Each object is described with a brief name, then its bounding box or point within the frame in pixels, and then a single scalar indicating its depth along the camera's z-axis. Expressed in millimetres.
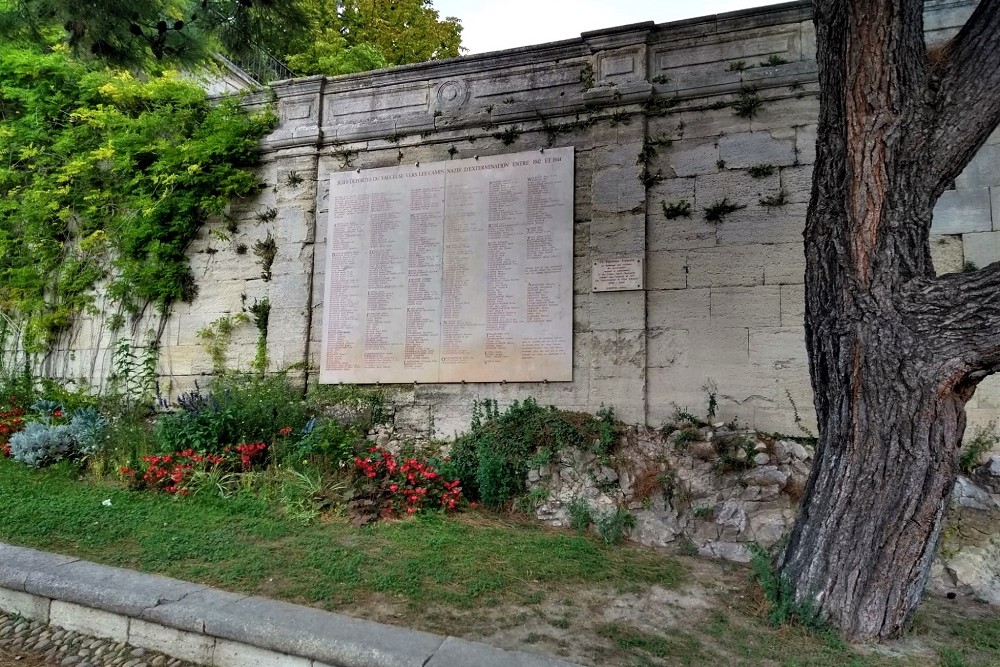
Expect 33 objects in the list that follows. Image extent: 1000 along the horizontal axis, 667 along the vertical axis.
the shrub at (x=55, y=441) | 5523
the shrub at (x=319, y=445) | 5117
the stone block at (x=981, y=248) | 4730
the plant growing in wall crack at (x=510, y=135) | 6152
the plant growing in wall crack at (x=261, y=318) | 6637
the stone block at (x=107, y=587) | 2992
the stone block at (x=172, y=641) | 2791
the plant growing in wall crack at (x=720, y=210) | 5418
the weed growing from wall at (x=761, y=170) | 5359
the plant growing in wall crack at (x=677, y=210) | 5543
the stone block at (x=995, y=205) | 4754
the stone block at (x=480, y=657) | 2428
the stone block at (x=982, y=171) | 4812
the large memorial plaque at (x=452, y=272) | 5801
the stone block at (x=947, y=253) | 4832
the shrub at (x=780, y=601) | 2918
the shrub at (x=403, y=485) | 4586
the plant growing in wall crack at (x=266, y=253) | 6789
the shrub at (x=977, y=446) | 4395
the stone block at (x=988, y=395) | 4621
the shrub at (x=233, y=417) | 5332
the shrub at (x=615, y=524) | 4312
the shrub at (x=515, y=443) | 4918
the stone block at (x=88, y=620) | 3006
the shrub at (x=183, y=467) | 4848
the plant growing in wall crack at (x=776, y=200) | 5293
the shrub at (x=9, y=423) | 5910
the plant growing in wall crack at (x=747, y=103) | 5477
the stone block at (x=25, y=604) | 3211
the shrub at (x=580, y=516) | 4488
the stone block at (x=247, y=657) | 2625
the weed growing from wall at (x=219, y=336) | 6770
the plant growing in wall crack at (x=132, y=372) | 6832
